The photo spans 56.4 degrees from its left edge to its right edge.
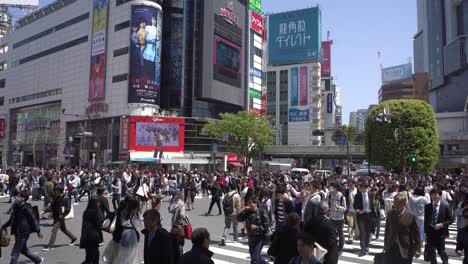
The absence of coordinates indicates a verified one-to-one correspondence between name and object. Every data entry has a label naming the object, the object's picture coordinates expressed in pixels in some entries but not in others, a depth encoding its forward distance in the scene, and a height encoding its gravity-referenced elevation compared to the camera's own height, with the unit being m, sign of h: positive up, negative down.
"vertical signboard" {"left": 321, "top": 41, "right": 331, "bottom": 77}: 134.38 +30.85
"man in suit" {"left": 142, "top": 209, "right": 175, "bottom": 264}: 4.88 -1.01
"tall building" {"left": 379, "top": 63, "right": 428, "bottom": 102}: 139.12 +24.94
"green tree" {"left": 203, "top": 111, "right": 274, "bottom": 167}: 55.41 +3.24
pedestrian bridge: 66.57 +1.01
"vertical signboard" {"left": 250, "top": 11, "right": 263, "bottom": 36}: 81.64 +25.41
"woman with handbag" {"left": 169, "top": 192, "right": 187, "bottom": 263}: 8.10 -1.12
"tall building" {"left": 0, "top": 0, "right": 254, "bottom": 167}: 58.34 +12.20
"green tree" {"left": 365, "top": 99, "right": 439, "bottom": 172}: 43.00 +2.24
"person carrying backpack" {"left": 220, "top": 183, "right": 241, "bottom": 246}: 12.44 -1.47
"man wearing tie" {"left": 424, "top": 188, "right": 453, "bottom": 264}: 8.76 -1.35
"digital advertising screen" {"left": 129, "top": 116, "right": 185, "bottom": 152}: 57.38 +2.96
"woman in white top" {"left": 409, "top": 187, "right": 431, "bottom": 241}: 9.52 -1.02
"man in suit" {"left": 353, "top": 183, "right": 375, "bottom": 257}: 10.75 -1.45
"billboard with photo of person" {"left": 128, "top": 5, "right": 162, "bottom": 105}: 57.91 +13.37
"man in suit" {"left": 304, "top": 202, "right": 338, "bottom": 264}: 6.13 -1.08
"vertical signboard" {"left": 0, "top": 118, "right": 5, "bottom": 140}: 62.54 +4.21
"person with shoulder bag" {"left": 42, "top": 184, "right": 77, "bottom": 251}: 10.77 -1.44
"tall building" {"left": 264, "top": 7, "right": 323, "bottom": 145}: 103.44 +22.76
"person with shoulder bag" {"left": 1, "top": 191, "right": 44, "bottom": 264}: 8.19 -1.36
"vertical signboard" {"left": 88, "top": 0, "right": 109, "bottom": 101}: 62.90 +15.25
